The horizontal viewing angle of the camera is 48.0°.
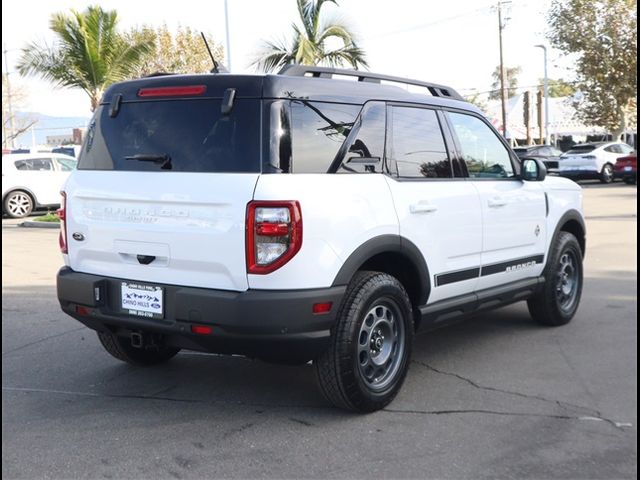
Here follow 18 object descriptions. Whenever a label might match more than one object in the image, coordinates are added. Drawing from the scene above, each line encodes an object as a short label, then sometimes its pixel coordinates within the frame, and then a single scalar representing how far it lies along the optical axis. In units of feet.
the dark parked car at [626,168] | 82.89
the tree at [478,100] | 215.31
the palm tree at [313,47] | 46.47
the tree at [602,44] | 102.32
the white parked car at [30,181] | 61.67
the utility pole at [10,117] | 119.48
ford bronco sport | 12.59
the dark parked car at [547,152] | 99.81
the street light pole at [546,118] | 142.92
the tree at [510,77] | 311.06
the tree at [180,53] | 75.41
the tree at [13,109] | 132.97
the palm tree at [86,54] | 53.06
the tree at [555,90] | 278.38
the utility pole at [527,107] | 127.65
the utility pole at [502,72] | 112.27
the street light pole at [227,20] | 40.27
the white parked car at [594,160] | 89.10
